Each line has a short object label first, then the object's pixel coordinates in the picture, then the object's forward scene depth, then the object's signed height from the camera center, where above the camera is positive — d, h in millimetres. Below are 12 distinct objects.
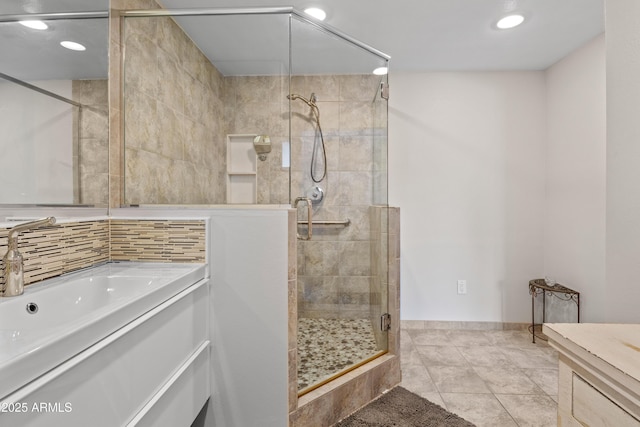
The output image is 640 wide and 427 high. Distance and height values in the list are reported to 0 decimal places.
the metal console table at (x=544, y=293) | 2569 -728
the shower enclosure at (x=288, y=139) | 1734 +457
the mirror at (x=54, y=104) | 1054 +415
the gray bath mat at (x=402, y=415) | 1727 -1173
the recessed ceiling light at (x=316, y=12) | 2010 +1304
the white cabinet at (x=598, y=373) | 510 -292
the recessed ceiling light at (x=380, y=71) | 2312 +1037
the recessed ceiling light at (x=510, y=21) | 2111 +1307
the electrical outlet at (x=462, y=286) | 3002 -730
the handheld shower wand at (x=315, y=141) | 2189 +496
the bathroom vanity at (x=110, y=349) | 660 -375
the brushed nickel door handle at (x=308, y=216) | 1974 -34
